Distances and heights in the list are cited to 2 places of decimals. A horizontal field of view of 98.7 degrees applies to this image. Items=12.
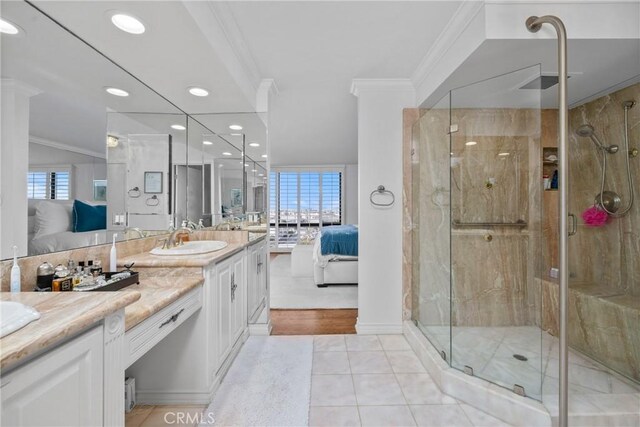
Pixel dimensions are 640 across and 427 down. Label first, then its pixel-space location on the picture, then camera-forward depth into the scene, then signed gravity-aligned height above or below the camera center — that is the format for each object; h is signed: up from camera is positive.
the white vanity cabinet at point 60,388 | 0.62 -0.44
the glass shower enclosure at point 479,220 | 2.24 -0.04
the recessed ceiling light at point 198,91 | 2.10 +0.97
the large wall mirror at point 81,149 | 1.16 +0.39
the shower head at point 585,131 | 2.46 +0.77
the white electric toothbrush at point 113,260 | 1.52 -0.25
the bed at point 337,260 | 4.07 -0.66
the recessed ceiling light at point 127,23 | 1.31 +0.95
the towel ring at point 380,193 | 2.67 +0.17
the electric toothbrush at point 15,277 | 1.07 -0.24
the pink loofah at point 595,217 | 2.38 -0.01
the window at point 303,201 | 7.50 +0.40
